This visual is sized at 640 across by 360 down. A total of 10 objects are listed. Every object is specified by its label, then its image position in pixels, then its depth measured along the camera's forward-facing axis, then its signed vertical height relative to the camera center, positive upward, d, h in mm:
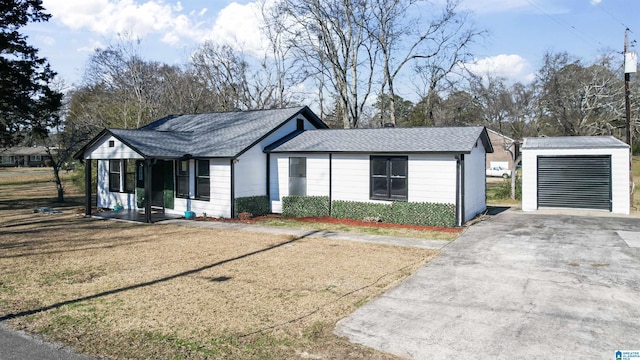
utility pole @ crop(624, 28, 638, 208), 20669 +5138
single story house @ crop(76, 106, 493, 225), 15336 +376
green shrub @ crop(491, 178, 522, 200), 24406 -1045
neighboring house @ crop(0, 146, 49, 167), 76438 +3398
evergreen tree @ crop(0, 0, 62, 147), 18875 +4163
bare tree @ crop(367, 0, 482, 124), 33750 +10151
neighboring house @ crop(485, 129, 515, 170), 46344 +2114
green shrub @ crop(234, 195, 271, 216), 16766 -1154
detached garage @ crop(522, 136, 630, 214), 17531 -45
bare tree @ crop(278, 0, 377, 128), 33812 +10393
